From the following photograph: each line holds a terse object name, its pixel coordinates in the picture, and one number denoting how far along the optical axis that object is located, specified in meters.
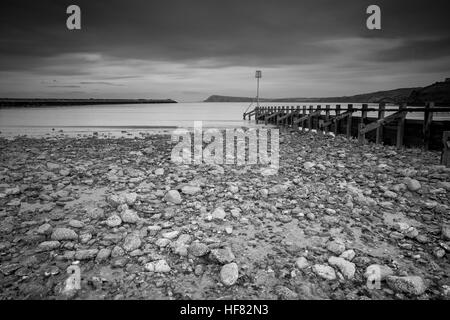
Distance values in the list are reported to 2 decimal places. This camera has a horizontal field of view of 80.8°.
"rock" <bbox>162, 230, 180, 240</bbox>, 3.69
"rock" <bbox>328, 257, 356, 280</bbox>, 2.96
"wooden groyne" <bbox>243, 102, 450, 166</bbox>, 9.48
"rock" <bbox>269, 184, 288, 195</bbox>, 5.35
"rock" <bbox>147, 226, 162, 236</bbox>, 3.80
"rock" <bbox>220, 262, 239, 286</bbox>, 2.84
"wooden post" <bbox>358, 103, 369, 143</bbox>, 11.99
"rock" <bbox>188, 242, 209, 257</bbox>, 3.30
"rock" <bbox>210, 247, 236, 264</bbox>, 3.15
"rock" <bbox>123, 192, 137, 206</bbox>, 4.70
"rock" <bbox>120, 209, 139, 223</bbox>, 4.06
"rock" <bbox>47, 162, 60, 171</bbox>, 7.18
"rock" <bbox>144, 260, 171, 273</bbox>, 3.01
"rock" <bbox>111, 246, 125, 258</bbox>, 3.28
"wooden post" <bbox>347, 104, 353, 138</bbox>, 13.80
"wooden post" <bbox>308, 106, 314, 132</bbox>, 18.20
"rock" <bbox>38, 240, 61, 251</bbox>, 3.38
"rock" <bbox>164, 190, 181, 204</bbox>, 4.84
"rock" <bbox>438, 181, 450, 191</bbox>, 5.43
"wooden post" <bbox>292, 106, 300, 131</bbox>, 20.68
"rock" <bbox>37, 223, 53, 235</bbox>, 3.76
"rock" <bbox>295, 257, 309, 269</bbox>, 3.11
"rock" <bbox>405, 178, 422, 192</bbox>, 5.35
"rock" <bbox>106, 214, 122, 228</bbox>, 3.96
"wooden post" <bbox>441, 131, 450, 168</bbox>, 5.97
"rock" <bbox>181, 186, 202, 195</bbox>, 5.25
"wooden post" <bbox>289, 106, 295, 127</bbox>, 22.93
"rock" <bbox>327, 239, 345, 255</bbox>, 3.37
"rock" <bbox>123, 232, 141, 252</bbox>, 3.40
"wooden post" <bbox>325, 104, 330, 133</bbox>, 15.90
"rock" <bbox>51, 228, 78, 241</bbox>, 3.57
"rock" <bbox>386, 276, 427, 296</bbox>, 2.68
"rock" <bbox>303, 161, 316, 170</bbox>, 7.23
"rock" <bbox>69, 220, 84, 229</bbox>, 3.93
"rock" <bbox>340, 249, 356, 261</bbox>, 3.24
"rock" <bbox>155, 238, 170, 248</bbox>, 3.48
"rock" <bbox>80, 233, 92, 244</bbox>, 3.56
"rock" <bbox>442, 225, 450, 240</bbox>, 3.61
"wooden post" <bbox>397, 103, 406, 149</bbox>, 10.45
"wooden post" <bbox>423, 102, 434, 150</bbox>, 9.62
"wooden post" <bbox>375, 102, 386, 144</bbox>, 11.35
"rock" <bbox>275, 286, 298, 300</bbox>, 2.65
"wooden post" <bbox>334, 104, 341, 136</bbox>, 15.12
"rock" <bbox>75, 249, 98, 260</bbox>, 3.21
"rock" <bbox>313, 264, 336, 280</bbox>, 2.92
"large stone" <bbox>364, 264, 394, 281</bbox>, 2.91
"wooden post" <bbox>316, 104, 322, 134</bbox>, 16.86
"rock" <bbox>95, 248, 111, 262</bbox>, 3.21
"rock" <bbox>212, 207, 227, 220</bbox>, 4.28
